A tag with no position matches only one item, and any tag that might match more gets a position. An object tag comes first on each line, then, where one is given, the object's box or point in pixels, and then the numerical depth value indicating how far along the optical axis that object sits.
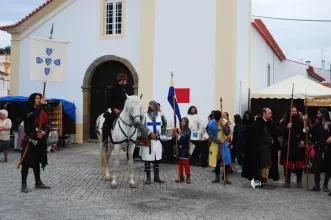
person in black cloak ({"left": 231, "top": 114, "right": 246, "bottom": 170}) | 11.88
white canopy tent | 14.79
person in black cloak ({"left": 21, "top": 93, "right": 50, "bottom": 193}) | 8.84
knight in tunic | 9.97
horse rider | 9.69
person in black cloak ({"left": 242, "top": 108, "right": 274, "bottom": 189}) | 9.66
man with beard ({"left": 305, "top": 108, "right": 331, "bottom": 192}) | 9.43
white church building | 14.54
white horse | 9.25
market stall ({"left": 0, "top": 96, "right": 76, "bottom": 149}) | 16.12
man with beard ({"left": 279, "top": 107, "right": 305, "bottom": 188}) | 9.86
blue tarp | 16.44
